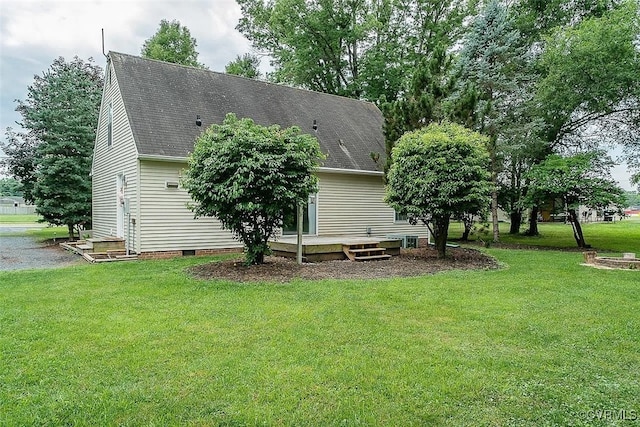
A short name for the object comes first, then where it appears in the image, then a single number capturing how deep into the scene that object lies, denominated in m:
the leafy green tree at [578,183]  12.39
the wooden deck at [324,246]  9.51
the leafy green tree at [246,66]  25.52
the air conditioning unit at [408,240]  13.10
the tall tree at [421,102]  10.87
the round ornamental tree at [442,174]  9.05
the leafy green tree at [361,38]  21.47
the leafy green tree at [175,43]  26.38
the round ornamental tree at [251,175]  7.32
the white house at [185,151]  10.09
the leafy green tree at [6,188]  56.00
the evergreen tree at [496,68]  15.05
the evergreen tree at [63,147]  15.12
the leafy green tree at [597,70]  13.23
